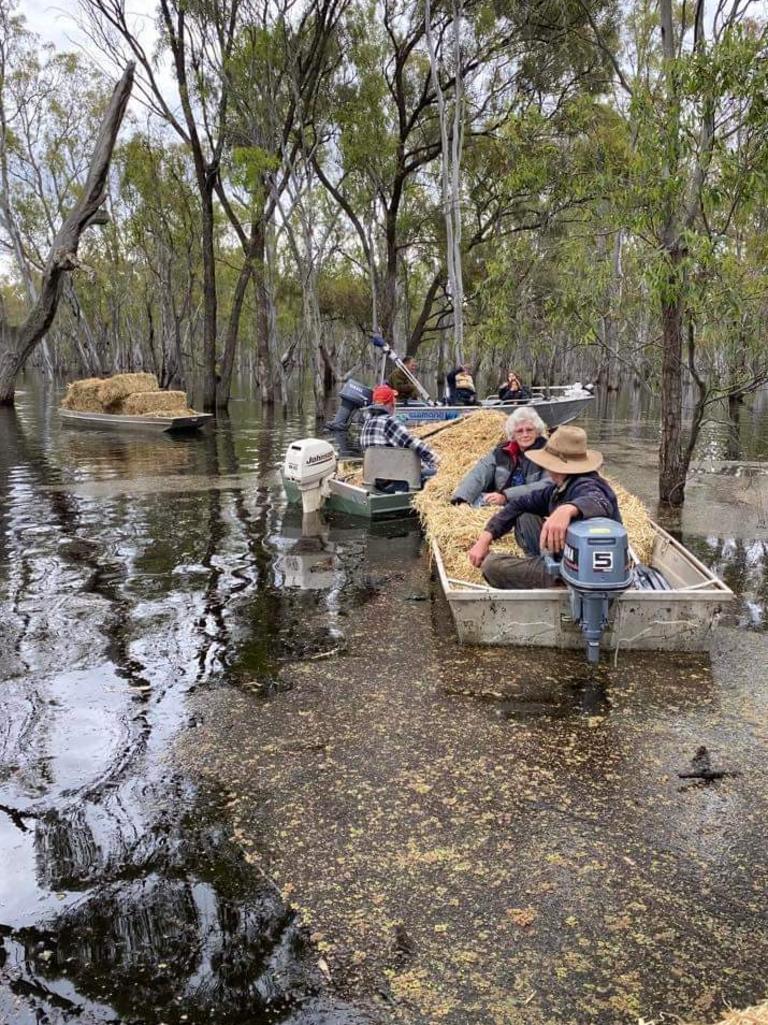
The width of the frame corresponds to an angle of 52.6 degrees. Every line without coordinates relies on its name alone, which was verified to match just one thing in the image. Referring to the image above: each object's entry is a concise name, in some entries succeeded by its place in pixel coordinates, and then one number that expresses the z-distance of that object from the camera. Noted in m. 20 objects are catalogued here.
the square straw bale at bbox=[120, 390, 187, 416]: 21.55
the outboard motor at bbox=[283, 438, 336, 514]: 9.37
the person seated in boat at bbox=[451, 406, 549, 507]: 6.36
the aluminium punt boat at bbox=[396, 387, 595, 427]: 15.27
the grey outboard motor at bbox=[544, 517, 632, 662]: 4.48
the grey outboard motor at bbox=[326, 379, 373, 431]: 12.24
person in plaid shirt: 9.42
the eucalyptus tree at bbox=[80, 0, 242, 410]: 22.78
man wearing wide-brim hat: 4.80
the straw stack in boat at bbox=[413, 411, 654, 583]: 6.34
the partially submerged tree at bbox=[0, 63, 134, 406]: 18.59
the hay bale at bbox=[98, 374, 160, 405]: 22.06
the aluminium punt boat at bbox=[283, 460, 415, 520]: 9.41
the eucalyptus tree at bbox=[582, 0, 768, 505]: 7.03
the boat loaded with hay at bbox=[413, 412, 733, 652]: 5.04
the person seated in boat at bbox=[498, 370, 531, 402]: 18.33
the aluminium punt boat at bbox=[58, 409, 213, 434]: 19.83
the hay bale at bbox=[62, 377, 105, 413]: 22.31
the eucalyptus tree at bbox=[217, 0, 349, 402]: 21.95
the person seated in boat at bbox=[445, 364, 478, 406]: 16.78
